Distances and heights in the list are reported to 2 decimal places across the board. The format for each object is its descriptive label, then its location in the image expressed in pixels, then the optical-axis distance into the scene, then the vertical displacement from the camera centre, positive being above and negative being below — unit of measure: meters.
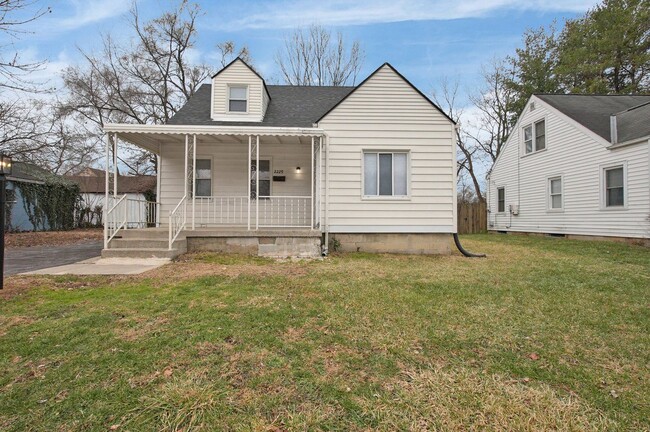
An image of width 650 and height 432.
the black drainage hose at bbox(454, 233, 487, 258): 8.17 -0.98
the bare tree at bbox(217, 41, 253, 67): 21.04 +10.98
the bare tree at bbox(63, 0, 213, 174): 19.59 +8.95
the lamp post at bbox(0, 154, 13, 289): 4.61 +0.42
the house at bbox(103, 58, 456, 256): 7.84 +1.00
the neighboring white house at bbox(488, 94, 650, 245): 10.11 +1.77
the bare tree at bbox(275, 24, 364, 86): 21.73 +10.75
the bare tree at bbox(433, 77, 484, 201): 26.27 +6.56
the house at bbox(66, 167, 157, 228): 9.85 +1.80
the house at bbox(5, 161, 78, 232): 15.43 +0.71
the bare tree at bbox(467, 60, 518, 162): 23.64 +8.39
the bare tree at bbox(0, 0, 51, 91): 8.18 +4.68
